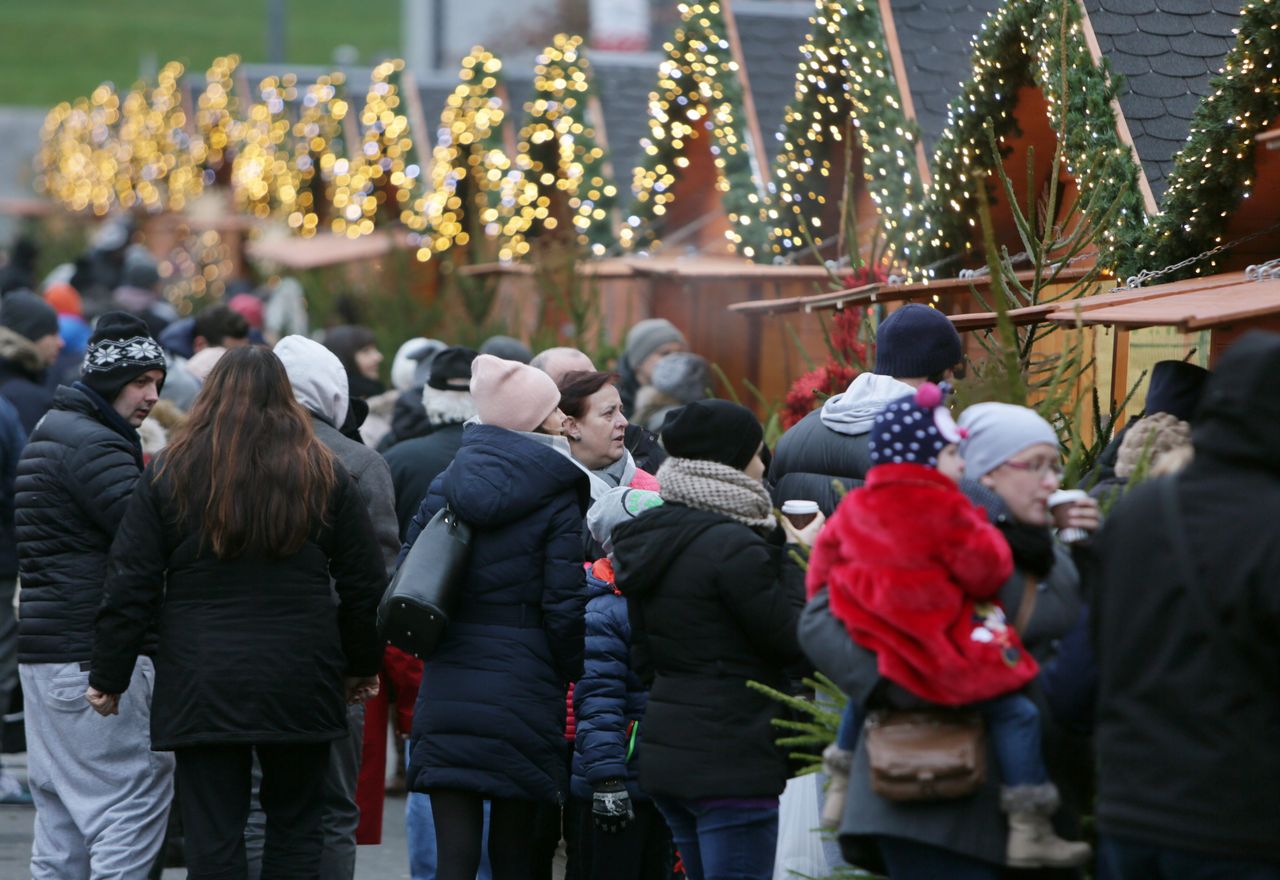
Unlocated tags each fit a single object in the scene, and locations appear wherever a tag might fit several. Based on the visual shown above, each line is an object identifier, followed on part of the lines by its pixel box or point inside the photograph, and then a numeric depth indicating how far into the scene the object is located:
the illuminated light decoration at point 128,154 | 67.87
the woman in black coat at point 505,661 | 11.67
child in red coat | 8.31
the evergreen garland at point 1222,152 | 13.63
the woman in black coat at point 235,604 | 11.59
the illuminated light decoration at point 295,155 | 51.62
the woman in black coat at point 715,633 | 10.50
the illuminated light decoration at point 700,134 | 26.75
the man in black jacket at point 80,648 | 12.90
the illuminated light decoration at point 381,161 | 45.25
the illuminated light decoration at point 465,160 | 38.12
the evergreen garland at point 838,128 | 21.30
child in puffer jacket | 11.73
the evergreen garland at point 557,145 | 33.41
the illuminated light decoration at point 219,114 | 64.56
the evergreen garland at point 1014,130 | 16.05
